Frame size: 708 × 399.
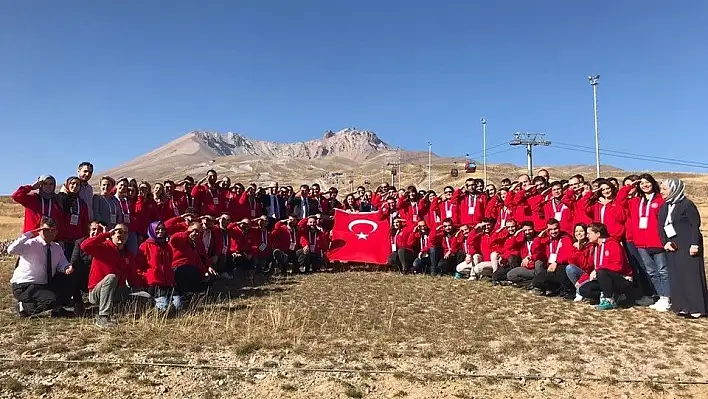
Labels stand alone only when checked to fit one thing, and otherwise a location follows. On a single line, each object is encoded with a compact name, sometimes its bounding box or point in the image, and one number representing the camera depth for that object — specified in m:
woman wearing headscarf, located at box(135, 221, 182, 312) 9.02
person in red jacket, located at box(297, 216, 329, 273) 14.43
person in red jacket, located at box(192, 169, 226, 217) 13.57
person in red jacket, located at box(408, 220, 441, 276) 14.02
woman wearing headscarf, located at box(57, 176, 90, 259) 9.05
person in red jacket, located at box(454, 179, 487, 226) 14.15
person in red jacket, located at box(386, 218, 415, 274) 14.37
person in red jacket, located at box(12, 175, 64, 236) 8.53
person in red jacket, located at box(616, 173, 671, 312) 9.52
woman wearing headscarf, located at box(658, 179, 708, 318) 8.96
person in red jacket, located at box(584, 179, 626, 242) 10.35
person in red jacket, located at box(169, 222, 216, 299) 10.10
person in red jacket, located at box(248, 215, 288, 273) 13.84
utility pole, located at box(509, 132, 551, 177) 72.27
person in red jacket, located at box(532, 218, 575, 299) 10.73
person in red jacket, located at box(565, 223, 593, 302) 10.32
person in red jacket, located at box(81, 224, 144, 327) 8.07
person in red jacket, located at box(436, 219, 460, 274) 13.86
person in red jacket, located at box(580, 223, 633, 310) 9.62
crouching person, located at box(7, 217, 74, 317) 8.30
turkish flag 15.19
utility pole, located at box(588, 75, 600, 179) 46.62
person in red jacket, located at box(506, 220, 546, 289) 11.42
